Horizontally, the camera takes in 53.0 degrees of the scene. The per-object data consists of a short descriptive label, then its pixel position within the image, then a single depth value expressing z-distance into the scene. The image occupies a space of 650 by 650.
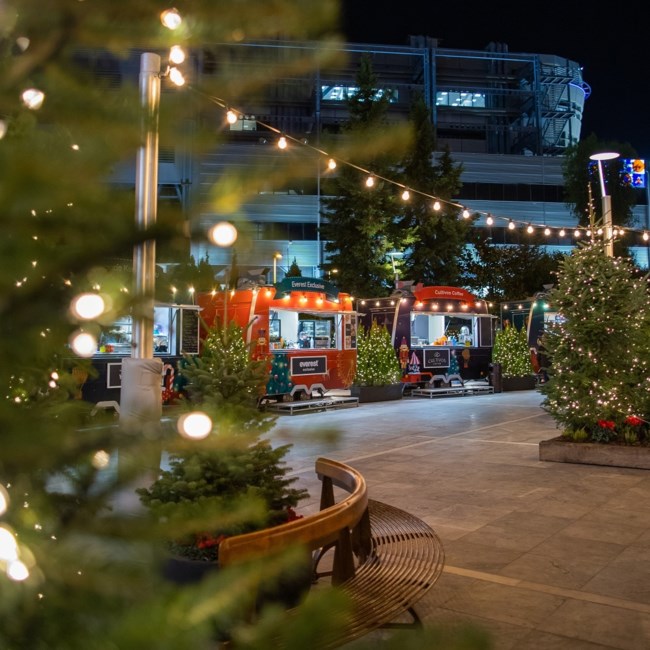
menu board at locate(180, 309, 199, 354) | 14.10
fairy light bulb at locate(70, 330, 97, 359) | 1.14
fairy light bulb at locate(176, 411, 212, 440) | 1.20
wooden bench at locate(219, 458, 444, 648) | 2.86
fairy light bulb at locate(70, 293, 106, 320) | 0.99
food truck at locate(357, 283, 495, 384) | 21.27
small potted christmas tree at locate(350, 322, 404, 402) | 18.56
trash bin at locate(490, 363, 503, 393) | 21.36
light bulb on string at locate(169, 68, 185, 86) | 1.26
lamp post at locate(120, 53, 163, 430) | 0.93
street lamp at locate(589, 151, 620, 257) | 10.29
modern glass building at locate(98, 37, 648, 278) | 44.91
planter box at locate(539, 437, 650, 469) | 8.46
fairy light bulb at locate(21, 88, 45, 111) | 1.08
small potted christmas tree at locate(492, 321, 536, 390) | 22.05
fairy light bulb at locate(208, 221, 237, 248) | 1.01
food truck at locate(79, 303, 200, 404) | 12.78
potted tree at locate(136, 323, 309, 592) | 3.50
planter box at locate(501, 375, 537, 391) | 21.81
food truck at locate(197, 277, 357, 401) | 15.91
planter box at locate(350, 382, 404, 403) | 18.36
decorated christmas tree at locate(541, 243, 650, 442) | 9.05
